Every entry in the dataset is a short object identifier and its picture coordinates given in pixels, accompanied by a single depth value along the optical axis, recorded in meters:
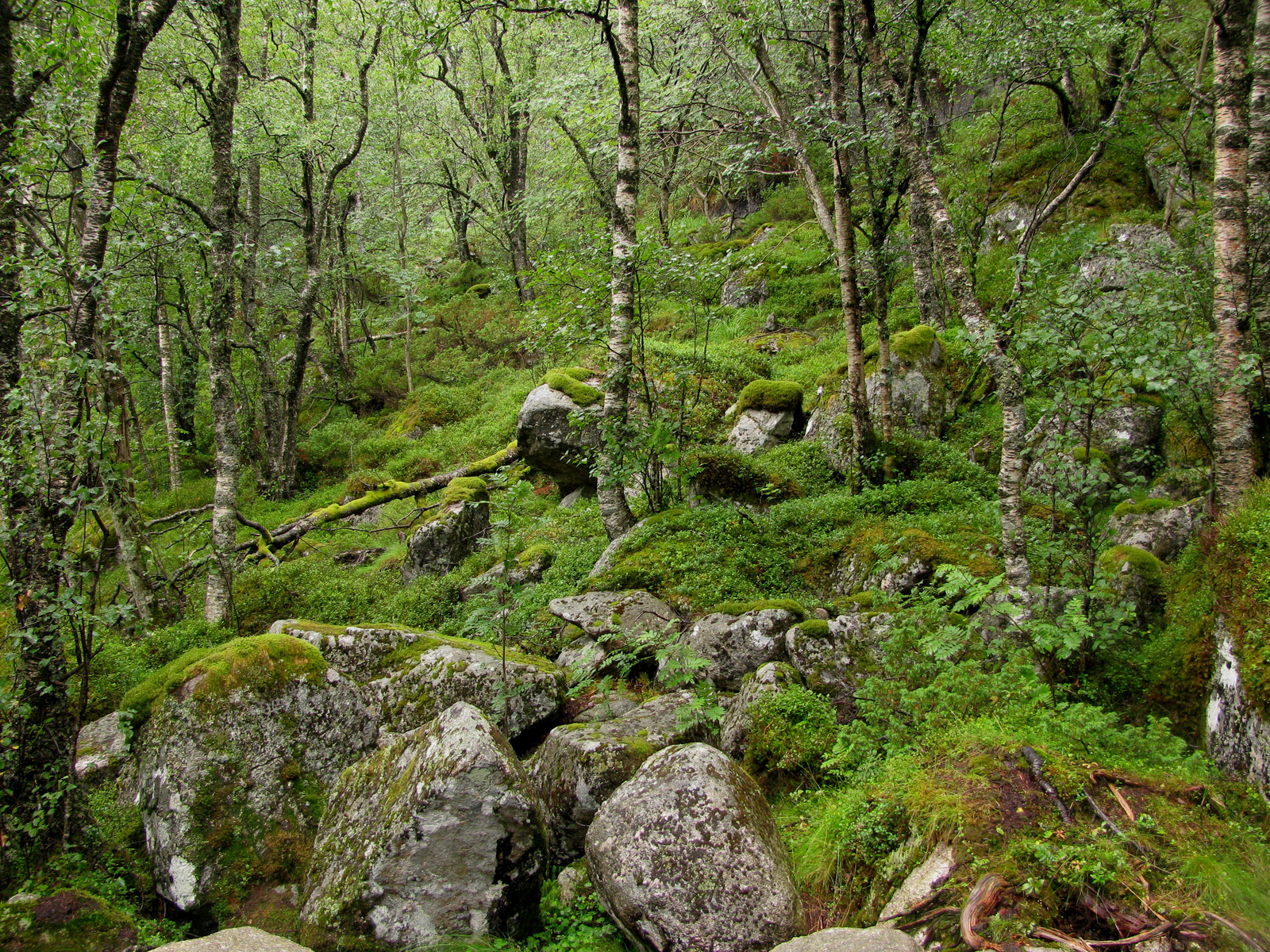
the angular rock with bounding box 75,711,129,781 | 6.15
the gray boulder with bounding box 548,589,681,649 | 7.06
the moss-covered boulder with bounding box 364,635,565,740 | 6.03
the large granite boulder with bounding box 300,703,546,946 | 3.84
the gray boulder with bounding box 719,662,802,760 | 4.98
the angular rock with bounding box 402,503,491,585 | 11.73
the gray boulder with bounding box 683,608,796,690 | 6.12
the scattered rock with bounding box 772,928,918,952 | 2.55
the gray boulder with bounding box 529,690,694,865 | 4.58
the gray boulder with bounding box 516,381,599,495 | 12.22
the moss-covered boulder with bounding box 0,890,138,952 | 3.67
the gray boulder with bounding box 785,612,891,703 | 5.34
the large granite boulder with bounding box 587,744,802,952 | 3.30
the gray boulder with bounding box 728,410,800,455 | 12.34
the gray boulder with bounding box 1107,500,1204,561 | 6.60
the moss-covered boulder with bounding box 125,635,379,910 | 4.75
